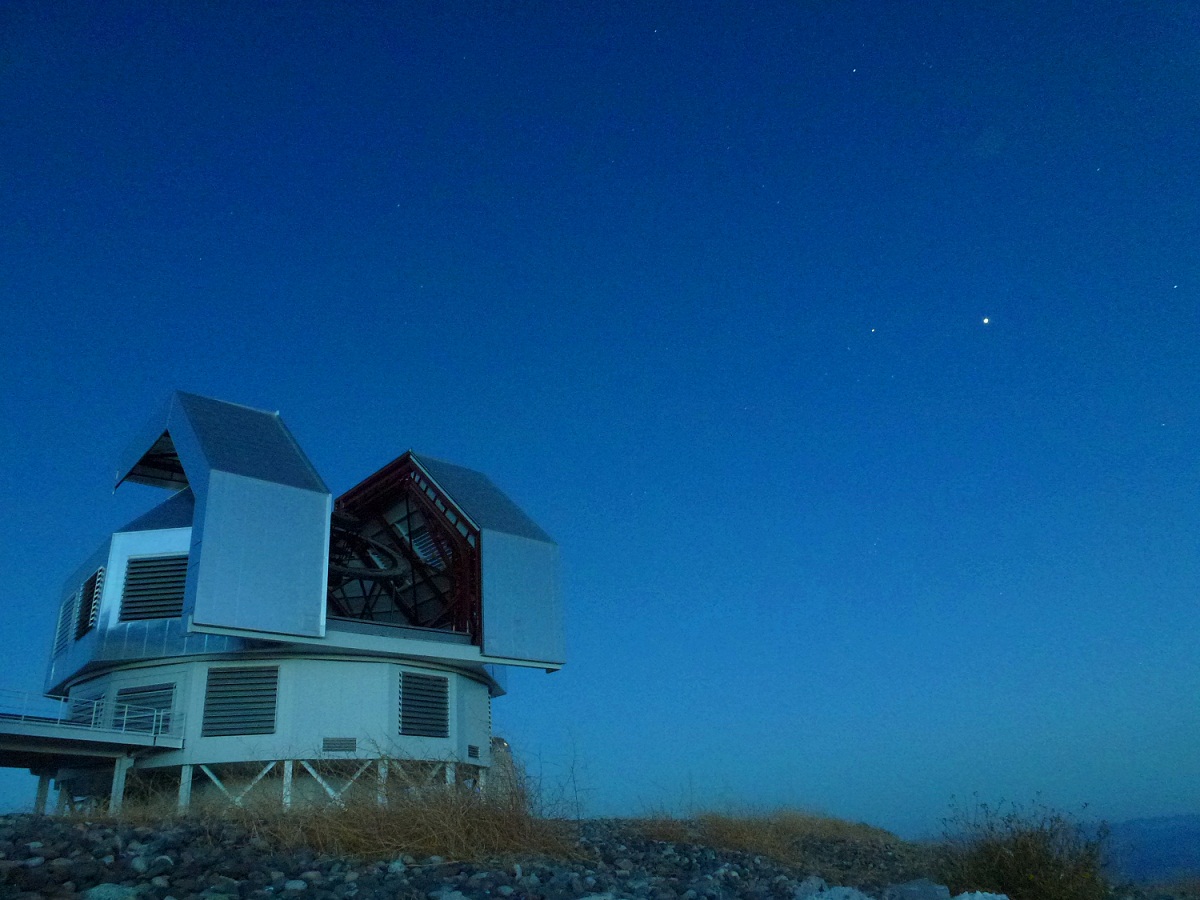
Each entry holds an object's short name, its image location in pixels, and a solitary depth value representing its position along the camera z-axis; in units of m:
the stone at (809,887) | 9.20
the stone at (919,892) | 9.79
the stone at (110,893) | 6.41
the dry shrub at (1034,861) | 10.77
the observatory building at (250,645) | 19.69
